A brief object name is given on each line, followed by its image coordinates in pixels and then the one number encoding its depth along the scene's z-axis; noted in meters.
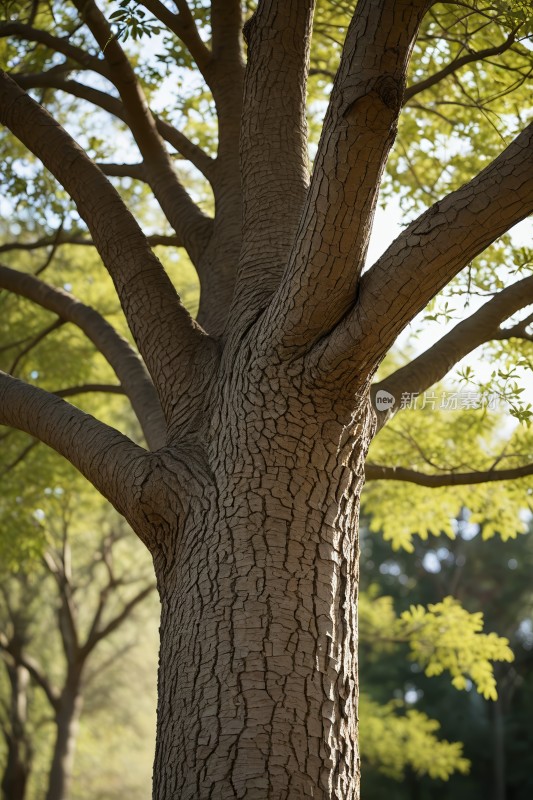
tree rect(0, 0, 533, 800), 2.53
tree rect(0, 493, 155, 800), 12.15
